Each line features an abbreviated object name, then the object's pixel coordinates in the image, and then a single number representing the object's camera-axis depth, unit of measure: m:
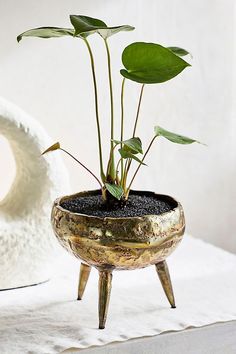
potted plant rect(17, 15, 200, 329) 1.13
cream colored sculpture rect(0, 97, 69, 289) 1.32
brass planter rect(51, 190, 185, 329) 1.16
